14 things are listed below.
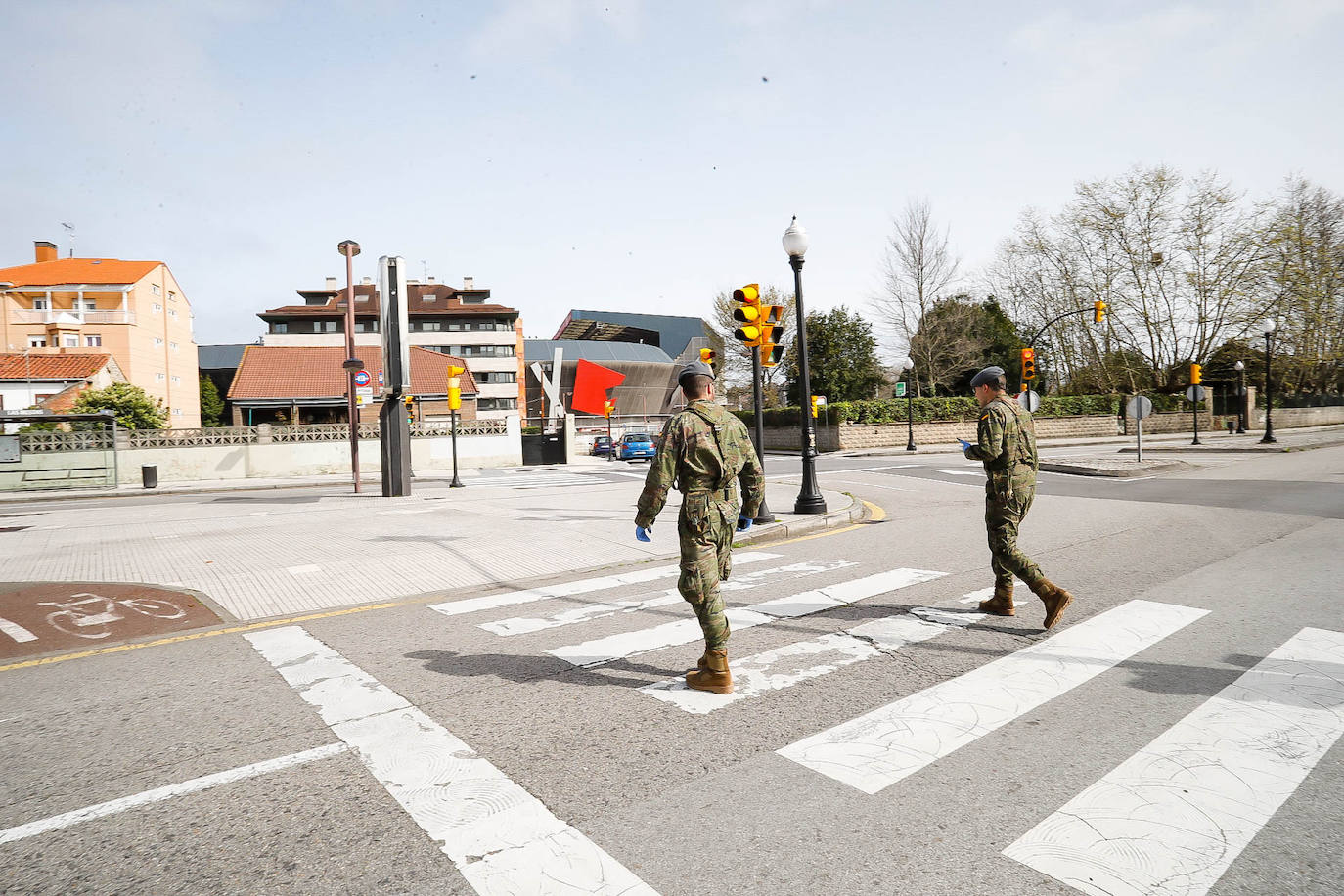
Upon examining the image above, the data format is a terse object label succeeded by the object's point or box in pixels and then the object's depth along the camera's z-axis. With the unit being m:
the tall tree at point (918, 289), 41.16
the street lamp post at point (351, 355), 18.66
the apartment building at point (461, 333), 64.25
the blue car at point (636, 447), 34.41
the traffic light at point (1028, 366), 26.72
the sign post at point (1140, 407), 19.88
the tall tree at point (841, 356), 44.84
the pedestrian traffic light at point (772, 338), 11.07
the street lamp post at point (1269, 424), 29.16
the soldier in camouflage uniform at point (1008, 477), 5.18
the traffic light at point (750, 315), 10.52
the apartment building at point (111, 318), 50.12
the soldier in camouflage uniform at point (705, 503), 4.05
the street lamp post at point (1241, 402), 37.18
